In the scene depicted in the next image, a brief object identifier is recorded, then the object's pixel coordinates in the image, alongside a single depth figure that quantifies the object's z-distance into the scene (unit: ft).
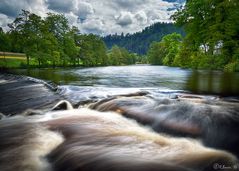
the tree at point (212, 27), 64.36
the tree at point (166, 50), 160.58
